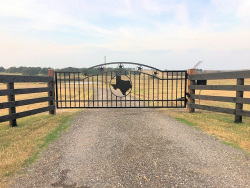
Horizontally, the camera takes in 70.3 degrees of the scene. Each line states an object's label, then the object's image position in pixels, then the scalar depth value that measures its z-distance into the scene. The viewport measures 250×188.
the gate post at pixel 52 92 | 8.15
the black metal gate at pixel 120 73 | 8.75
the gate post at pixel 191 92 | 8.52
